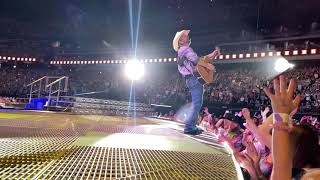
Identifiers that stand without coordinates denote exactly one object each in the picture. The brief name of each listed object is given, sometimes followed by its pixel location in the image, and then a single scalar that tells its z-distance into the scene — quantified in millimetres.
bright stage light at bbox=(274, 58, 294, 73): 18406
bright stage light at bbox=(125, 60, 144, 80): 19547
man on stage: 5262
